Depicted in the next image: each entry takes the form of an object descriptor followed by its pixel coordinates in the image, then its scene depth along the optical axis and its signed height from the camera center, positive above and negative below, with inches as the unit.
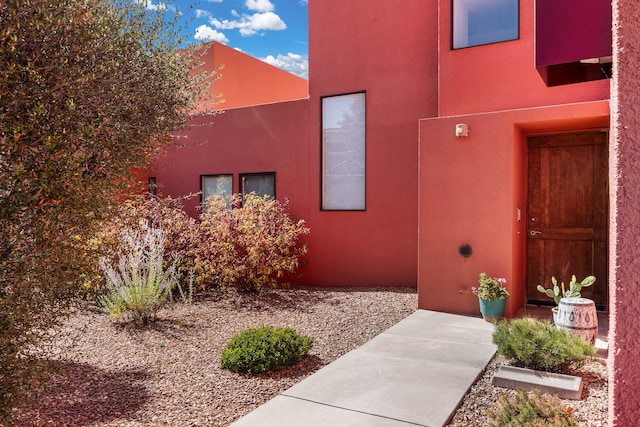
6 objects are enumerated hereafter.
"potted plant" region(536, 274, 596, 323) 188.5 -34.5
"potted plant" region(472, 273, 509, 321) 235.3 -46.3
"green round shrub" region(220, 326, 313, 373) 173.3 -55.2
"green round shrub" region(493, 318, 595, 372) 158.4 -48.9
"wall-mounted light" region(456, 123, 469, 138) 252.5 +42.6
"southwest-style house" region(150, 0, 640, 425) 129.3 +34.1
